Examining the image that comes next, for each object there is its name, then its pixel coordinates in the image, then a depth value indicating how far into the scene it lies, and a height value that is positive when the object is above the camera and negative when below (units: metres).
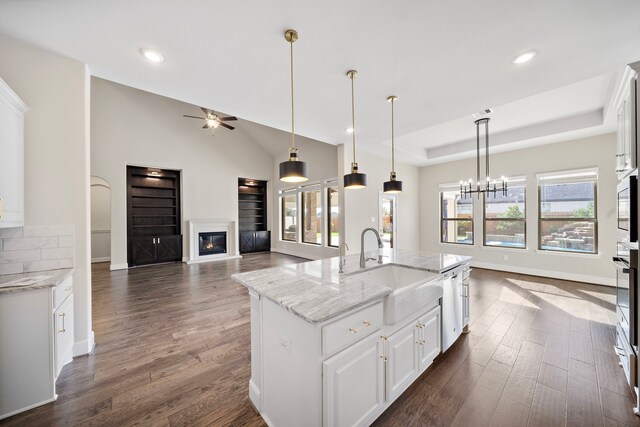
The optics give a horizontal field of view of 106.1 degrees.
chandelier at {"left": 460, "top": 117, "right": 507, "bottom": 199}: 4.48 +0.74
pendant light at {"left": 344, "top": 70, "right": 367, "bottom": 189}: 2.42 +0.33
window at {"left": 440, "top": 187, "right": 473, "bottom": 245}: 6.34 -0.18
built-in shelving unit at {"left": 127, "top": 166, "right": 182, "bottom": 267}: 6.58 -0.09
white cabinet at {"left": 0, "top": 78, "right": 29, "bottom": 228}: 1.76 +0.44
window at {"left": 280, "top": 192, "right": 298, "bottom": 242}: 8.28 -0.10
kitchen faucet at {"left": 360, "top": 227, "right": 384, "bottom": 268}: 2.22 -0.44
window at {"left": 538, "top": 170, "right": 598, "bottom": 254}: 4.64 -0.02
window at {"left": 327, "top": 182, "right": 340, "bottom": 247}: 6.68 -0.09
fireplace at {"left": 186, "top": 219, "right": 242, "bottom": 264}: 7.12 -0.87
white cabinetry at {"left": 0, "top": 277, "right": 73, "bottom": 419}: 1.64 -0.96
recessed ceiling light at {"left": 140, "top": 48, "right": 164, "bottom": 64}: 2.19 +1.47
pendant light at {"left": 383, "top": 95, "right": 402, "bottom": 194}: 2.92 +0.32
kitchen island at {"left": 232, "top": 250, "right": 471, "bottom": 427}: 1.23 -0.80
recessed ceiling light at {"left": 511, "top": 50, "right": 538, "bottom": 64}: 2.23 +1.46
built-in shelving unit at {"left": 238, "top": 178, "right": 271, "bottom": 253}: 8.51 -0.13
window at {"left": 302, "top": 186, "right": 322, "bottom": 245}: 7.25 -0.12
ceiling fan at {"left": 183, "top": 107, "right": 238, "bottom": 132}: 5.60 +2.19
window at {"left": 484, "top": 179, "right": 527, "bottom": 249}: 5.50 -0.16
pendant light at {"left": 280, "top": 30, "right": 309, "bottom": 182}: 1.88 +0.35
